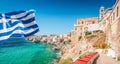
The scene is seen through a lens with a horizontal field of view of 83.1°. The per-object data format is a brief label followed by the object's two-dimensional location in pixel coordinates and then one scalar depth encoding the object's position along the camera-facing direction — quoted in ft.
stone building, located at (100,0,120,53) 32.83
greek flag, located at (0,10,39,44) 15.49
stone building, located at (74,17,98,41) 85.81
